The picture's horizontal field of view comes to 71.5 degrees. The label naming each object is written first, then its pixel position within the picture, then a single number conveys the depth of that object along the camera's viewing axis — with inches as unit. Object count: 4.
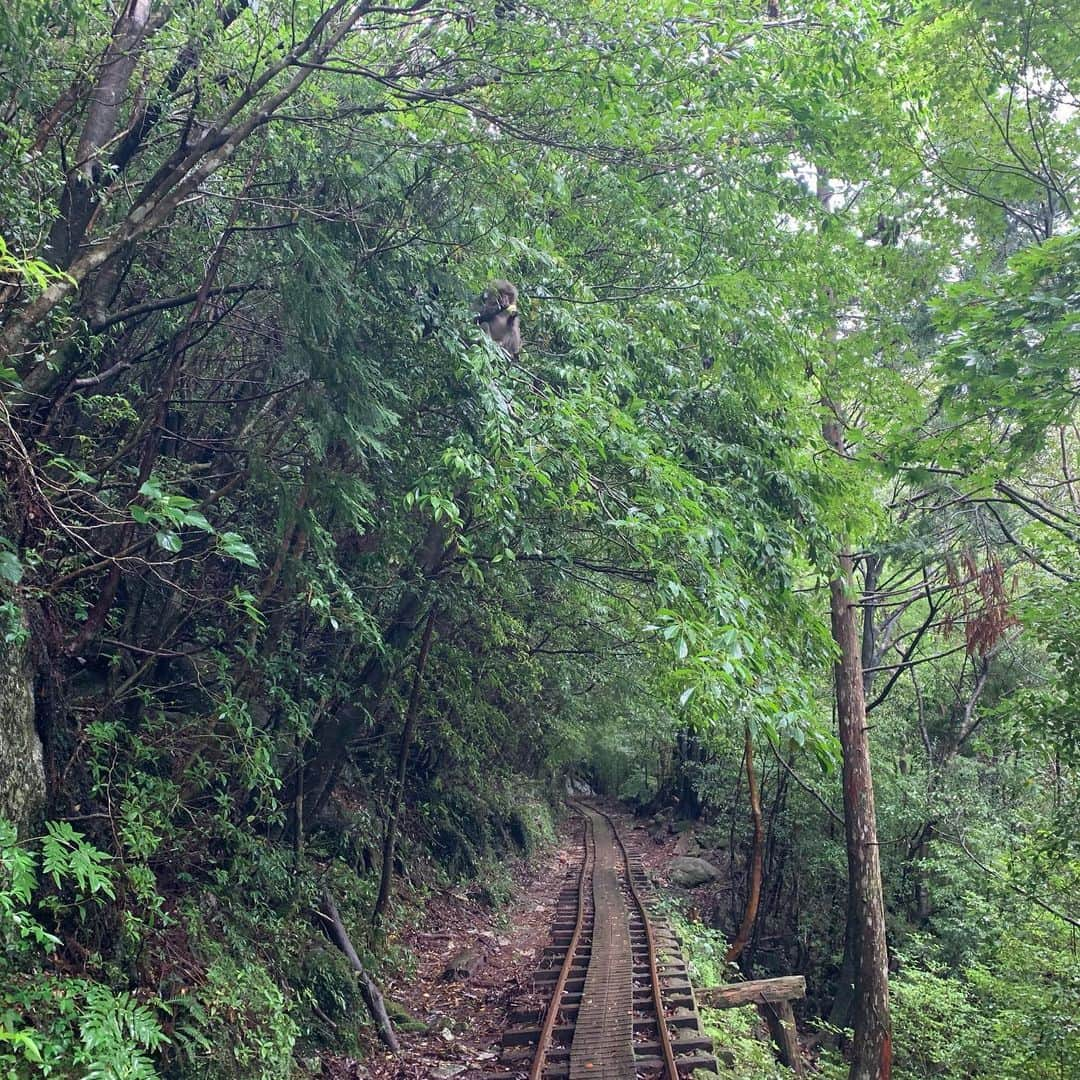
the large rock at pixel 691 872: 781.9
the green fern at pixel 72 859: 150.9
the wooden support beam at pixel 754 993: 380.8
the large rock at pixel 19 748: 165.3
